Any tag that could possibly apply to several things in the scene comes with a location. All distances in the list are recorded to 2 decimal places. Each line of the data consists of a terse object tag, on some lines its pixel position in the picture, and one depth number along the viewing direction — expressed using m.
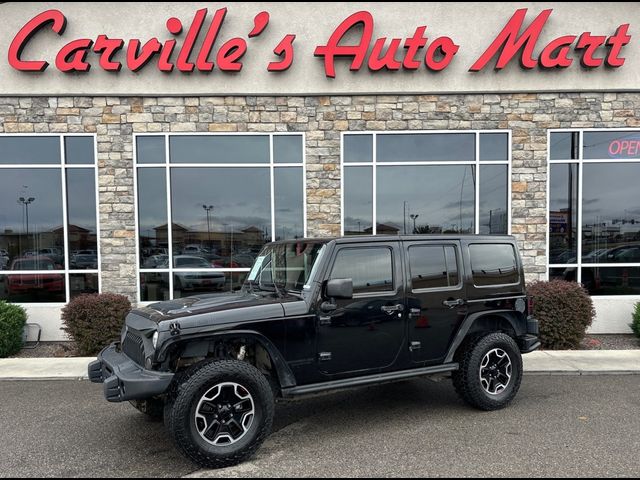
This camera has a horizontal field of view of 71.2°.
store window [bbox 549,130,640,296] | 9.05
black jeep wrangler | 3.69
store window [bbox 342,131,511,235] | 9.02
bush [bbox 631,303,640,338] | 8.11
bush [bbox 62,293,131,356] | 7.56
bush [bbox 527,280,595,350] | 7.64
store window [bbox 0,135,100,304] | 8.88
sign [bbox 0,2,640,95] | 8.59
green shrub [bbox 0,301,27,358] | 7.54
